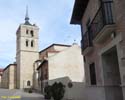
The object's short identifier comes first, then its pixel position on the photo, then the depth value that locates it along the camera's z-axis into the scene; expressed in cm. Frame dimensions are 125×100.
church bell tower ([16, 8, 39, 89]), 2683
